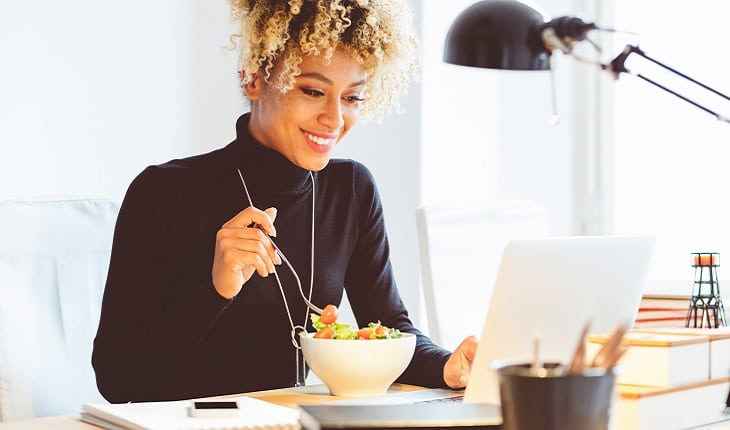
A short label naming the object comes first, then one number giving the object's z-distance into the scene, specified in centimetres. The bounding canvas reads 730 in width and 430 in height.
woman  158
